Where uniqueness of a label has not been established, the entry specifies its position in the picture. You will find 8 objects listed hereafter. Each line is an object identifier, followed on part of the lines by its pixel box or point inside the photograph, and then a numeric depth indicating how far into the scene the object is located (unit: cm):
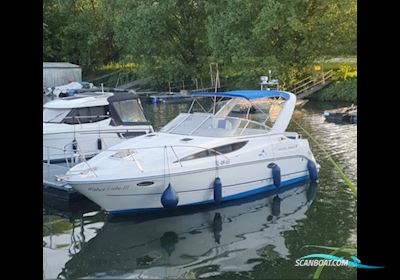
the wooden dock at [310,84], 3793
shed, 4888
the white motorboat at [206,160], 1189
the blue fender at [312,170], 1495
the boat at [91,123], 1706
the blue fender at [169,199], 1170
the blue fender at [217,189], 1255
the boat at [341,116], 2573
